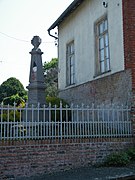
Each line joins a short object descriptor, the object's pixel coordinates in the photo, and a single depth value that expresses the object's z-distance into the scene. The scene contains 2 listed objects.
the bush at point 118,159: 8.17
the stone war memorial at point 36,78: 9.88
